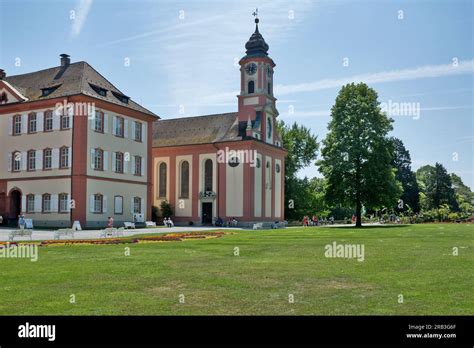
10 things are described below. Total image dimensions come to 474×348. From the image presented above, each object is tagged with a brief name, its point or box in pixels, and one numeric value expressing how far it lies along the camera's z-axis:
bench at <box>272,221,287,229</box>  54.86
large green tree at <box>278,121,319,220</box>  76.43
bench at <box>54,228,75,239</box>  25.30
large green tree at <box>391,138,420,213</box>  105.81
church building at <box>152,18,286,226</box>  58.62
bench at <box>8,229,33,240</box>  24.84
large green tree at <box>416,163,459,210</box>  109.62
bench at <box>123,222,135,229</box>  43.82
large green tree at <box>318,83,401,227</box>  53.47
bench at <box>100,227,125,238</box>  28.38
